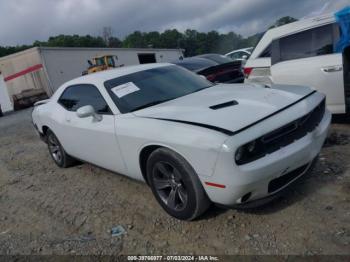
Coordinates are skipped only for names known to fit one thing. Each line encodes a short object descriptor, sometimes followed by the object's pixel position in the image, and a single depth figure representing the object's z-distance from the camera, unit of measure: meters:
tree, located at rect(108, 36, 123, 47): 86.58
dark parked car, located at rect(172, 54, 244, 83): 7.10
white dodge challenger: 2.57
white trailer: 25.41
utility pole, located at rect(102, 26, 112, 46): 85.50
